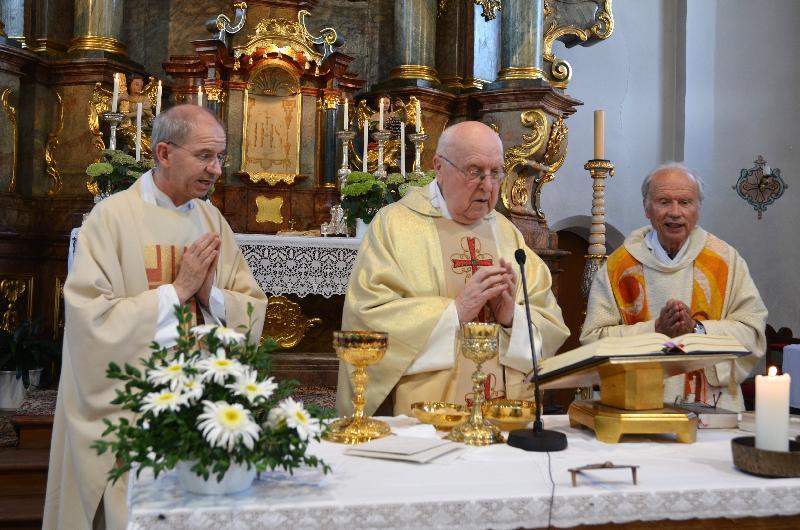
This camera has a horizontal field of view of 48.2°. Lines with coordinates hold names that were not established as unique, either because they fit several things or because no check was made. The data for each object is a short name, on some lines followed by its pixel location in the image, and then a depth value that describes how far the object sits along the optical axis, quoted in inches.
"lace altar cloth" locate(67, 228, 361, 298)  225.8
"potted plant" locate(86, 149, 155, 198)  225.1
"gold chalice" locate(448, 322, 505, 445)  93.5
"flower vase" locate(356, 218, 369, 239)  236.1
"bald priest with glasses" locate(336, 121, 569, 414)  127.6
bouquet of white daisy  70.9
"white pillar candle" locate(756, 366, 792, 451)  80.9
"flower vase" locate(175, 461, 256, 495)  72.7
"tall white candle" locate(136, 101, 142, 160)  227.3
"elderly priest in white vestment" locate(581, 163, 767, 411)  133.6
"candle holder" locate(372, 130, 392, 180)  249.0
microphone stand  90.7
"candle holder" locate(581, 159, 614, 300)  215.2
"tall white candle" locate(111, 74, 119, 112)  230.3
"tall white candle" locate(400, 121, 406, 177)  248.8
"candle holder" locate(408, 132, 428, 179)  257.6
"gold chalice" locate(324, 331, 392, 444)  93.4
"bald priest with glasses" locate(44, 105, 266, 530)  120.9
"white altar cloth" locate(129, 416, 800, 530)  70.5
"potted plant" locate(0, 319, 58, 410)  226.8
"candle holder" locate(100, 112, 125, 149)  237.0
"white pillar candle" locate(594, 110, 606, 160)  210.7
